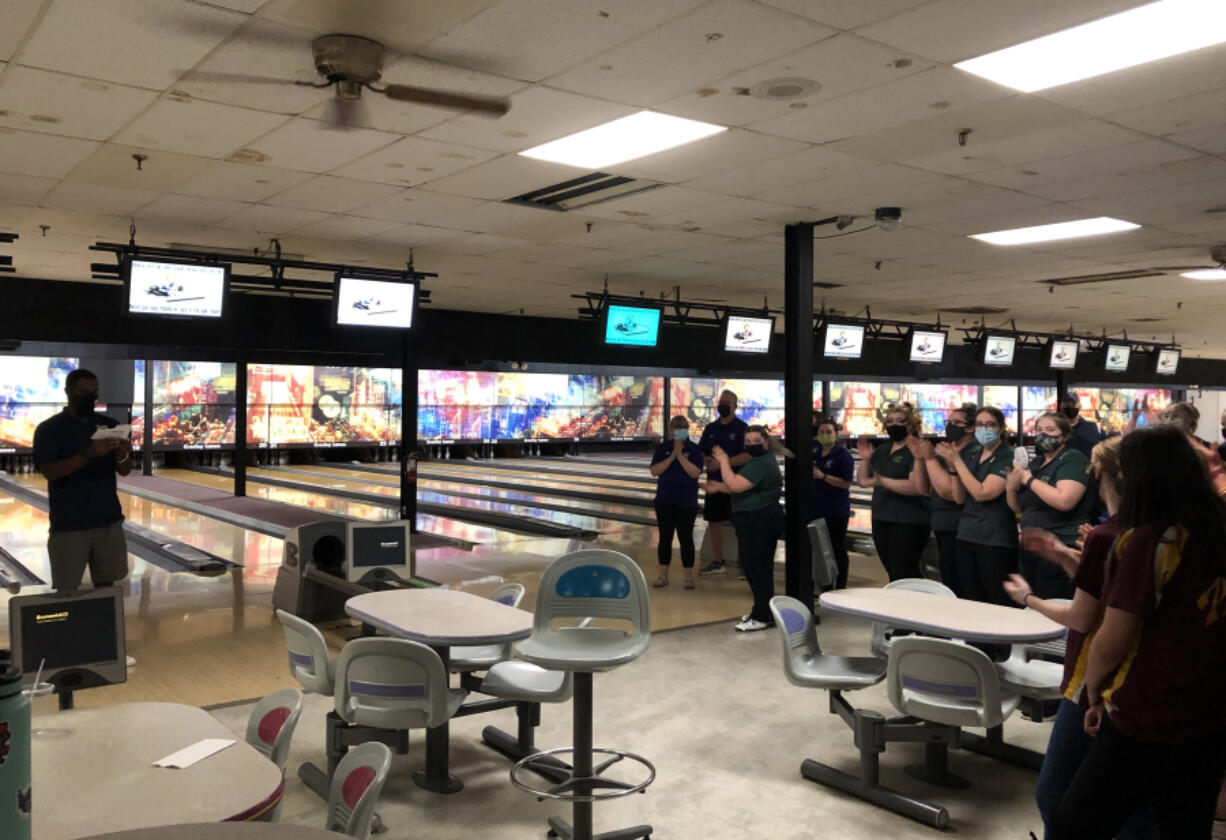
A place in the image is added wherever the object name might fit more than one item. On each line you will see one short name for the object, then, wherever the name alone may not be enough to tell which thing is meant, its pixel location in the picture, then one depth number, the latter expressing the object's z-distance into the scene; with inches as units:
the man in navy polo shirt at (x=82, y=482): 199.8
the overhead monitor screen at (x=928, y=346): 429.1
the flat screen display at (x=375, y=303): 275.6
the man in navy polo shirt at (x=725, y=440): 267.9
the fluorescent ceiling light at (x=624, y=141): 166.2
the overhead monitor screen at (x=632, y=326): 341.4
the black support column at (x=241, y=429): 521.3
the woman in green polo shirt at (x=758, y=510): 228.1
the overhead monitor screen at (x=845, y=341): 387.5
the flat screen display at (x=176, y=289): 241.8
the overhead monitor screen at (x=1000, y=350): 461.1
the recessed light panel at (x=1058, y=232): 253.1
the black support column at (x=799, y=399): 247.0
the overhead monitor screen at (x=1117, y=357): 522.0
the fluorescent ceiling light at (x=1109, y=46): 119.7
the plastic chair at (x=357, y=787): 70.2
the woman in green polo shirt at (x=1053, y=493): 168.4
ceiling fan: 123.5
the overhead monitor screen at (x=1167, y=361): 566.6
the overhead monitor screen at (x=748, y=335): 370.0
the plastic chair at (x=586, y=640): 123.0
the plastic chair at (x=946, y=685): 126.1
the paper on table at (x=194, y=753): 80.1
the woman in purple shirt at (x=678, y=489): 280.8
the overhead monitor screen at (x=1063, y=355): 488.7
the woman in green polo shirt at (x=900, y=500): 222.1
